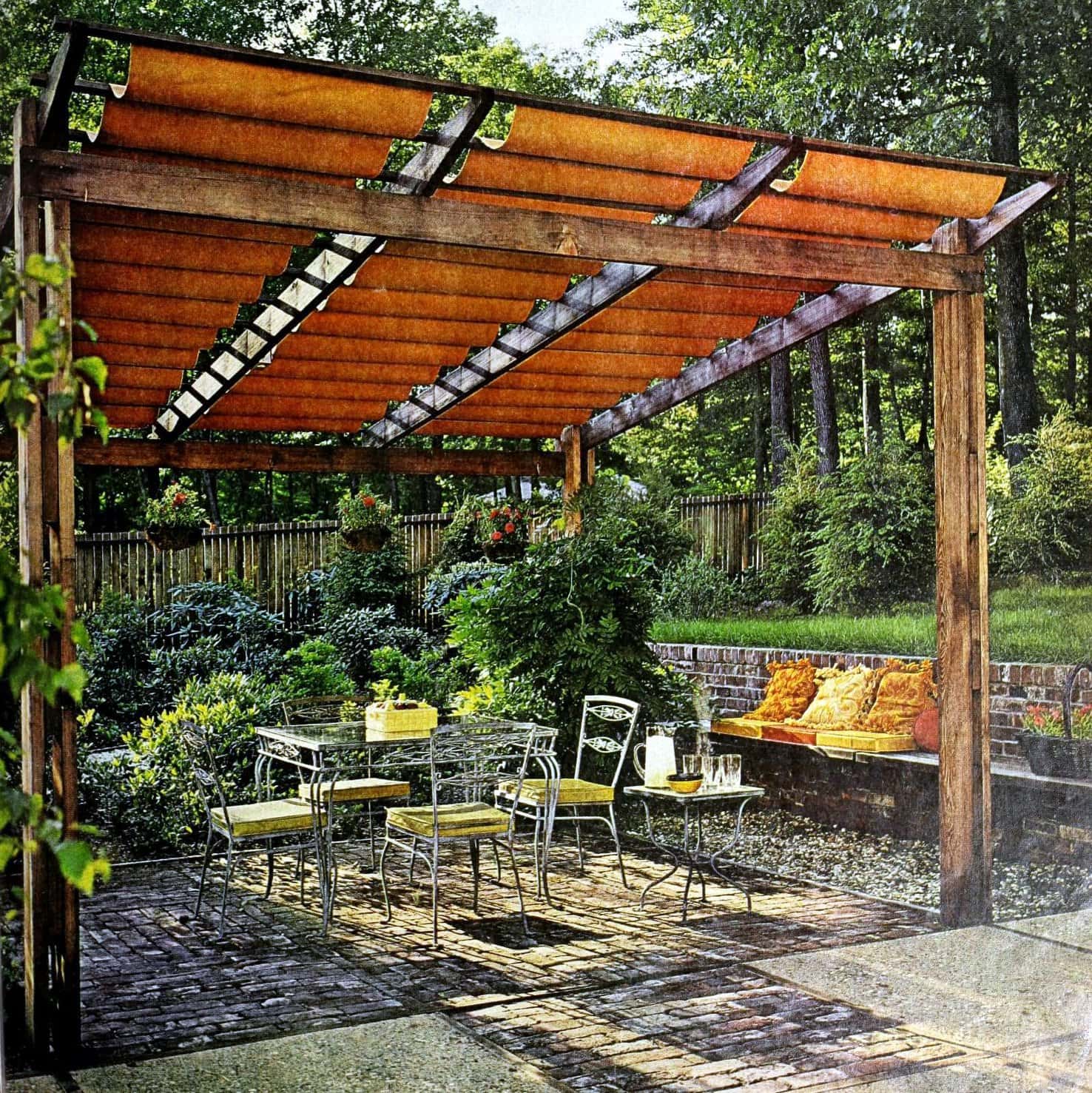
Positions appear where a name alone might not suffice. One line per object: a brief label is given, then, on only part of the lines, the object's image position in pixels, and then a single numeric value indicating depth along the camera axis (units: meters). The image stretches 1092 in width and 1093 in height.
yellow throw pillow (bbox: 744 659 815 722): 8.30
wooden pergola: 3.80
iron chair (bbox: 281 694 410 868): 5.93
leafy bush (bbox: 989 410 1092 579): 7.39
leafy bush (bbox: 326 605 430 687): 10.73
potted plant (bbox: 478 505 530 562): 8.70
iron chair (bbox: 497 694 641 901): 5.79
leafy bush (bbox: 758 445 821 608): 10.99
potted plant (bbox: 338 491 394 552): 8.82
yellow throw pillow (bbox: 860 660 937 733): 7.51
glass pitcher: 5.57
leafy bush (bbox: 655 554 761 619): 11.16
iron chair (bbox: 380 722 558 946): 5.27
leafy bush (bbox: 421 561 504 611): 11.30
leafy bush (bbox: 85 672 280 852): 6.88
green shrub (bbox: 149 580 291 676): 10.49
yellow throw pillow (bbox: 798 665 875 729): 7.80
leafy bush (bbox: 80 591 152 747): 8.97
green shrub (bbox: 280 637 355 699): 8.24
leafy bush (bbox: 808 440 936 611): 9.98
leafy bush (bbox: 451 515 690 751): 7.41
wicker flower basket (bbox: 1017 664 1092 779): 6.23
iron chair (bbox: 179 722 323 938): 5.31
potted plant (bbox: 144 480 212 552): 8.45
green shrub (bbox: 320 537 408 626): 11.51
